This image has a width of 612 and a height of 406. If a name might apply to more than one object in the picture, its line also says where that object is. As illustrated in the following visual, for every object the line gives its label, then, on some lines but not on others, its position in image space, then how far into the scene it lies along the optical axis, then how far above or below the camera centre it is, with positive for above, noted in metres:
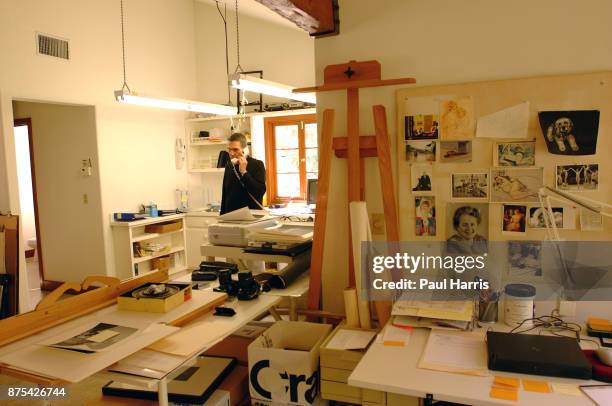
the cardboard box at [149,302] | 1.92 -0.58
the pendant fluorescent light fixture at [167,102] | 3.88 +0.65
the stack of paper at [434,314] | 1.84 -0.63
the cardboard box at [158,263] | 5.30 -1.10
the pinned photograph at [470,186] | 2.15 -0.11
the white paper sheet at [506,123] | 2.06 +0.18
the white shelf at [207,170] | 6.00 -0.01
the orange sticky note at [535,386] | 1.38 -0.71
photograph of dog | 1.95 +0.13
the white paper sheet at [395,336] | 1.76 -0.70
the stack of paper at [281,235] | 2.65 -0.41
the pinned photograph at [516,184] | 2.06 -0.11
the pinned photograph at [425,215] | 2.26 -0.26
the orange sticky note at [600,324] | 1.80 -0.67
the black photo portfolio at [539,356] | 1.44 -0.66
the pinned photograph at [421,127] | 2.22 +0.18
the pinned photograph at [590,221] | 2.00 -0.28
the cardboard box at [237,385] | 1.99 -0.98
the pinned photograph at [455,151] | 2.17 +0.06
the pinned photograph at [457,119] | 2.14 +0.21
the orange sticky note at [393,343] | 1.74 -0.70
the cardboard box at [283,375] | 1.93 -0.91
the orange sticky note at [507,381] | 1.42 -0.71
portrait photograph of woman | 2.17 -0.32
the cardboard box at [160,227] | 5.25 -0.68
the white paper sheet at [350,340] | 1.91 -0.78
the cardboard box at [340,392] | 1.87 -0.96
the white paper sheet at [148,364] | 1.48 -0.67
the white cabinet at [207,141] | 5.93 +0.38
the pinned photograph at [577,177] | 1.98 -0.08
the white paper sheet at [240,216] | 3.01 -0.32
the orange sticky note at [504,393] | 1.35 -0.71
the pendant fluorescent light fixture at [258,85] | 3.23 +0.65
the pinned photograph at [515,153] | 2.06 +0.04
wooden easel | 2.24 +0.07
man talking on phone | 4.29 -0.13
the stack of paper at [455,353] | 1.54 -0.70
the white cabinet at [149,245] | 4.95 -0.88
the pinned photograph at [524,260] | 2.09 -0.47
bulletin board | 1.95 +0.08
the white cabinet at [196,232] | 5.55 -0.79
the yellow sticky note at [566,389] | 1.36 -0.71
